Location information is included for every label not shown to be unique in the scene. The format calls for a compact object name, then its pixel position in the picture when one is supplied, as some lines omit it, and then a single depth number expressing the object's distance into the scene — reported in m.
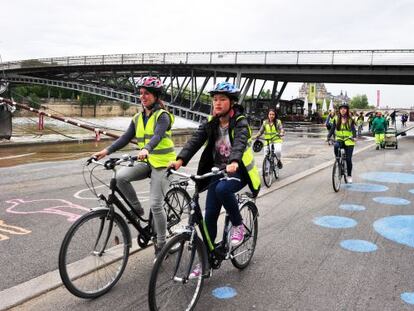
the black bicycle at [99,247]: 3.41
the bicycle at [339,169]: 8.54
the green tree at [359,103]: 189.38
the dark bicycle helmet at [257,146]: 9.69
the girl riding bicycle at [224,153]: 3.71
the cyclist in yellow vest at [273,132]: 10.16
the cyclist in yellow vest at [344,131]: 9.19
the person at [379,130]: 18.87
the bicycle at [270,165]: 9.26
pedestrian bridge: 34.22
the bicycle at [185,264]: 3.01
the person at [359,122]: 30.83
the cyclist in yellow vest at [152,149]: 4.09
